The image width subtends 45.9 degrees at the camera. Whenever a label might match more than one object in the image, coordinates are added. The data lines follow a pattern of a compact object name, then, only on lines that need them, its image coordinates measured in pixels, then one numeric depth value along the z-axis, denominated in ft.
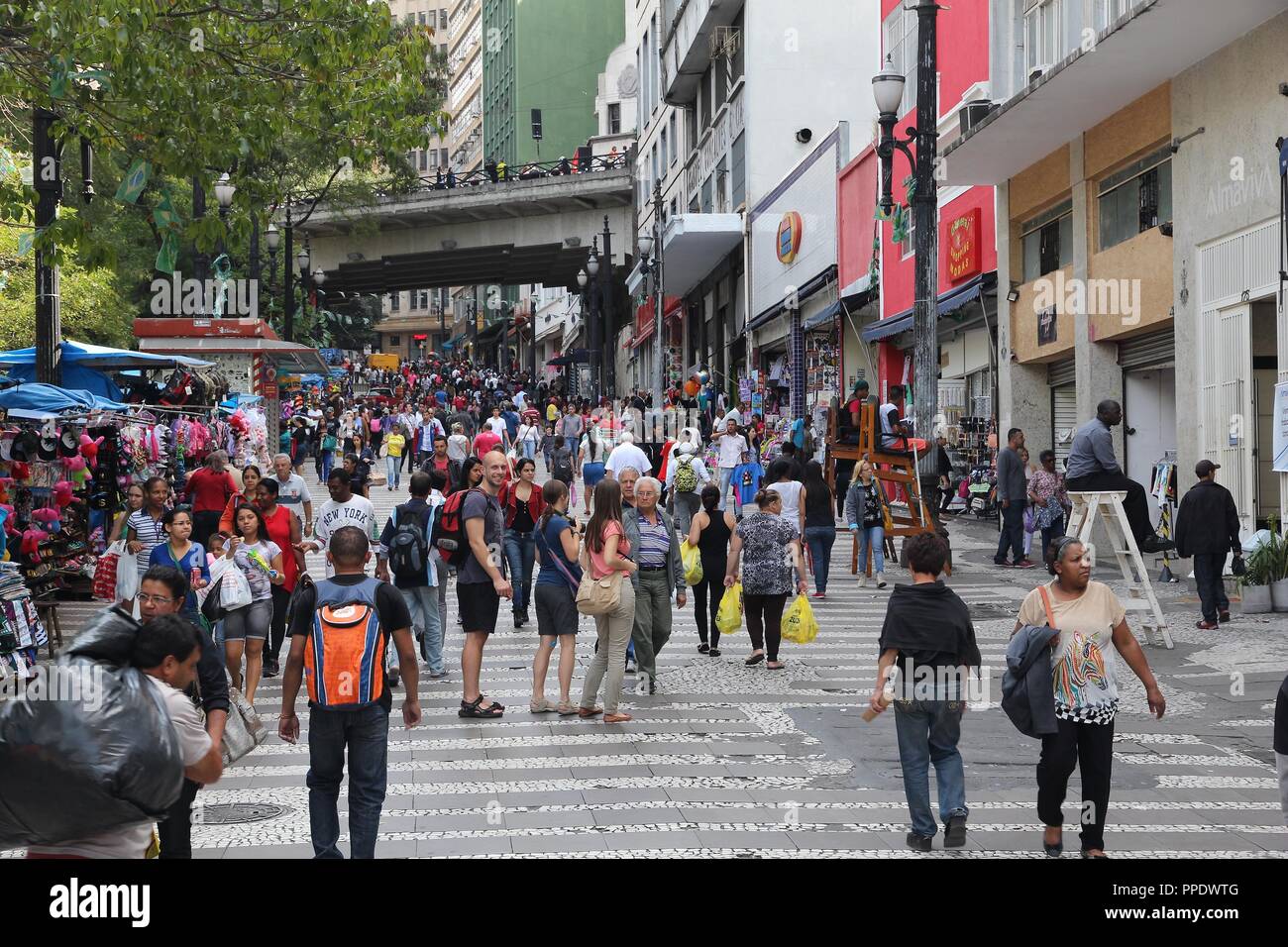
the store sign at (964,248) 82.33
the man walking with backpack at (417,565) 40.04
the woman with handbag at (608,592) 35.73
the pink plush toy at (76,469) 56.24
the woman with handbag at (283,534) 39.42
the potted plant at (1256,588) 47.96
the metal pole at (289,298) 118.01
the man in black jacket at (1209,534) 45.47
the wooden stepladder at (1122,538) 43.06
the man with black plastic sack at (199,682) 20.66
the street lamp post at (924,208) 52.34
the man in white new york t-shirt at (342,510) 41.04
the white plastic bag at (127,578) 36.37
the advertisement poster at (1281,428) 48.55
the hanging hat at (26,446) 54.24
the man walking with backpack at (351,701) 22.17
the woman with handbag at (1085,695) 23.88
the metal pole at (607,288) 158.30
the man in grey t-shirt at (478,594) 36.29
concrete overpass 172.04
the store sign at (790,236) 114.11
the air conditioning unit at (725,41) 133.49
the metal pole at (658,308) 122.62
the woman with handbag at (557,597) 36.45
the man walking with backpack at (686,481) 59.06
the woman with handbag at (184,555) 34.40
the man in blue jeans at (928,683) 24.66
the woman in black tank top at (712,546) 45.09
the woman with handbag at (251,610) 36.55
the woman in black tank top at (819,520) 55.21
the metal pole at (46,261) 47.57
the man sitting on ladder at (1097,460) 46.70
